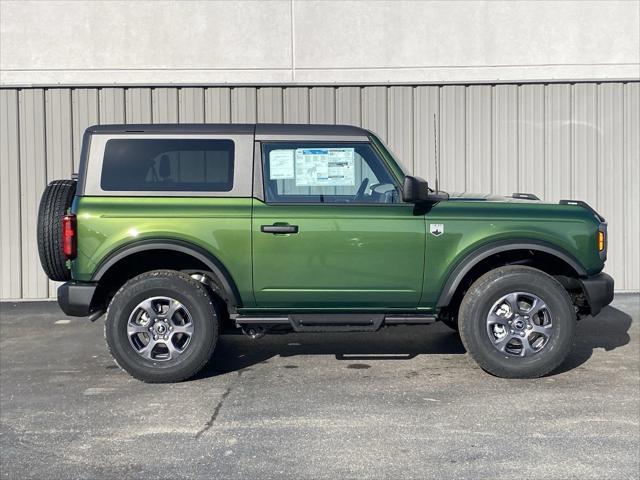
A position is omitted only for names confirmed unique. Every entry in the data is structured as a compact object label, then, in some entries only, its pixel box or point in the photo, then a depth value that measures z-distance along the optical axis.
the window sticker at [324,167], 6.23
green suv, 6.05
